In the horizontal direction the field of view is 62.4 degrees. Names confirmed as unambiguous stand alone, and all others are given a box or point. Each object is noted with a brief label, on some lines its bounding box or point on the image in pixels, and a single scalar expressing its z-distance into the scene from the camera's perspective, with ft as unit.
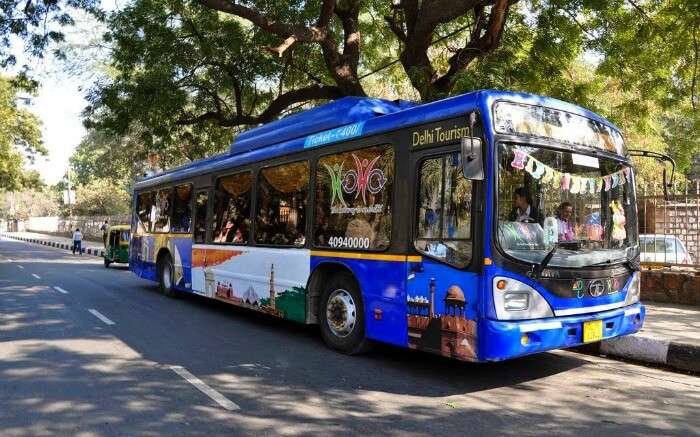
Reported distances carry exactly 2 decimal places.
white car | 35.60
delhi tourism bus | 17.75
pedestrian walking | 103.54
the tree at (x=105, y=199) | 175.83
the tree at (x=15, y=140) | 114.92
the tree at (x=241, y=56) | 39.11
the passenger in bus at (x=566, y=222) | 19.01
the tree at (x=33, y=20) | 45.16
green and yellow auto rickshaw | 73.31
